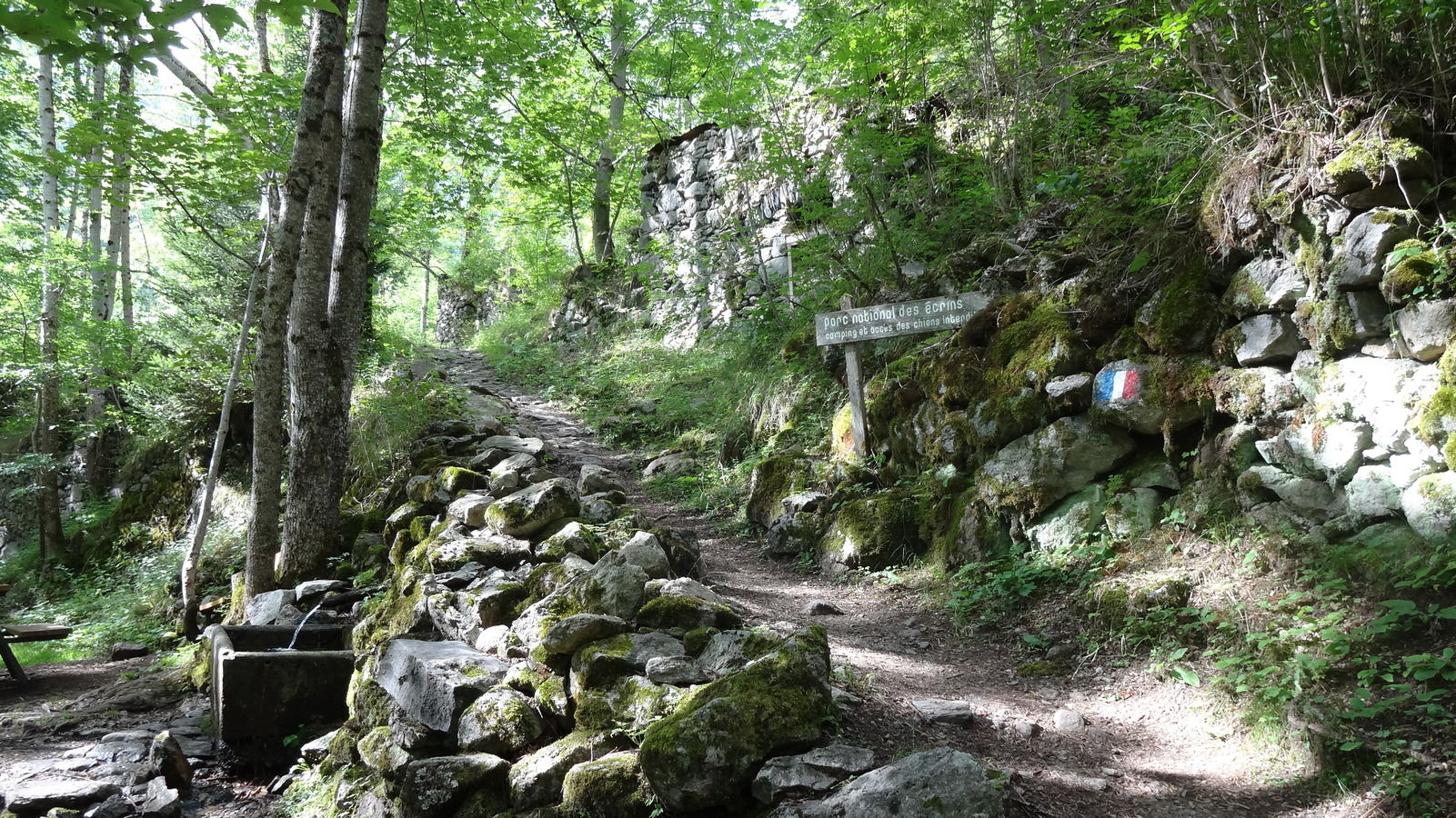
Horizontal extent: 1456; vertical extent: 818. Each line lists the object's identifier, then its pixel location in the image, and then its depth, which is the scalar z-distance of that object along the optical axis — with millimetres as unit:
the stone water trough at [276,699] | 4992
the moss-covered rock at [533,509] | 6082
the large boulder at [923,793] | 2256
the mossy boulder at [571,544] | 5449
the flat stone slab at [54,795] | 4200
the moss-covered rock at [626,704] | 3211
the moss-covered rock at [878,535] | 6258
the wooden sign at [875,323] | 6535
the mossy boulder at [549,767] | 3045
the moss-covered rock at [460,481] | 7379
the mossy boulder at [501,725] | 3441
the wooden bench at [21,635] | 7078
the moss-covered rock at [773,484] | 7547
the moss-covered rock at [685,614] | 4145
